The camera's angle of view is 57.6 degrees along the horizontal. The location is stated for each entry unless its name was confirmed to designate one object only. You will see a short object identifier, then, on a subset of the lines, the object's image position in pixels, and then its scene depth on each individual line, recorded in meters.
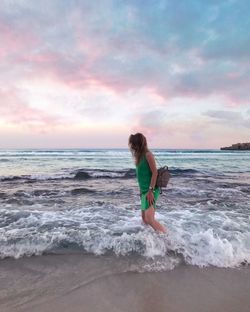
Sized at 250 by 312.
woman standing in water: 3.60
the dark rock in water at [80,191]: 8.01
